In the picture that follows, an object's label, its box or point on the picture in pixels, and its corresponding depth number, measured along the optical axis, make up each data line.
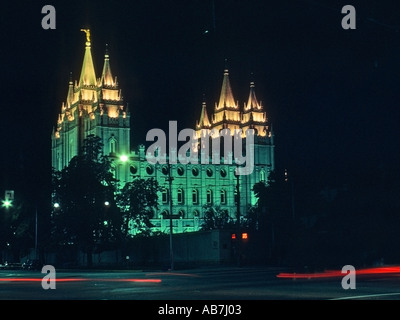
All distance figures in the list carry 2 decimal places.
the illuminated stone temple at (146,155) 120.00
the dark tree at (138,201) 72.88
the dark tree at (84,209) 62.24
